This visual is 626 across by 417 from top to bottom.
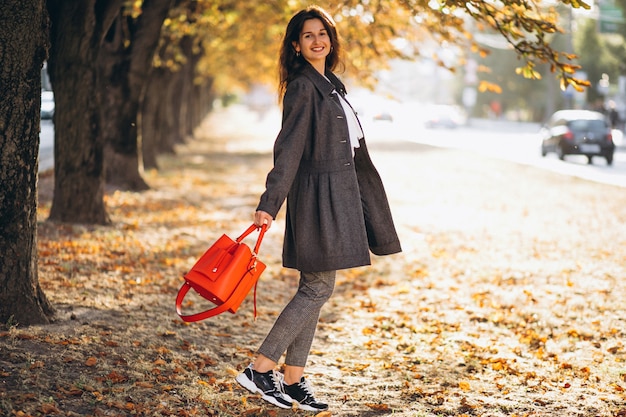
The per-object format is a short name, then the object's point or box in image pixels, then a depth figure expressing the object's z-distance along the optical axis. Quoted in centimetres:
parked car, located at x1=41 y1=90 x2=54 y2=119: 4226
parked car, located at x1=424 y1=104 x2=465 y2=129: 5931
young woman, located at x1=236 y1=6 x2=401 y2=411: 438
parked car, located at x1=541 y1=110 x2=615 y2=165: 2695
